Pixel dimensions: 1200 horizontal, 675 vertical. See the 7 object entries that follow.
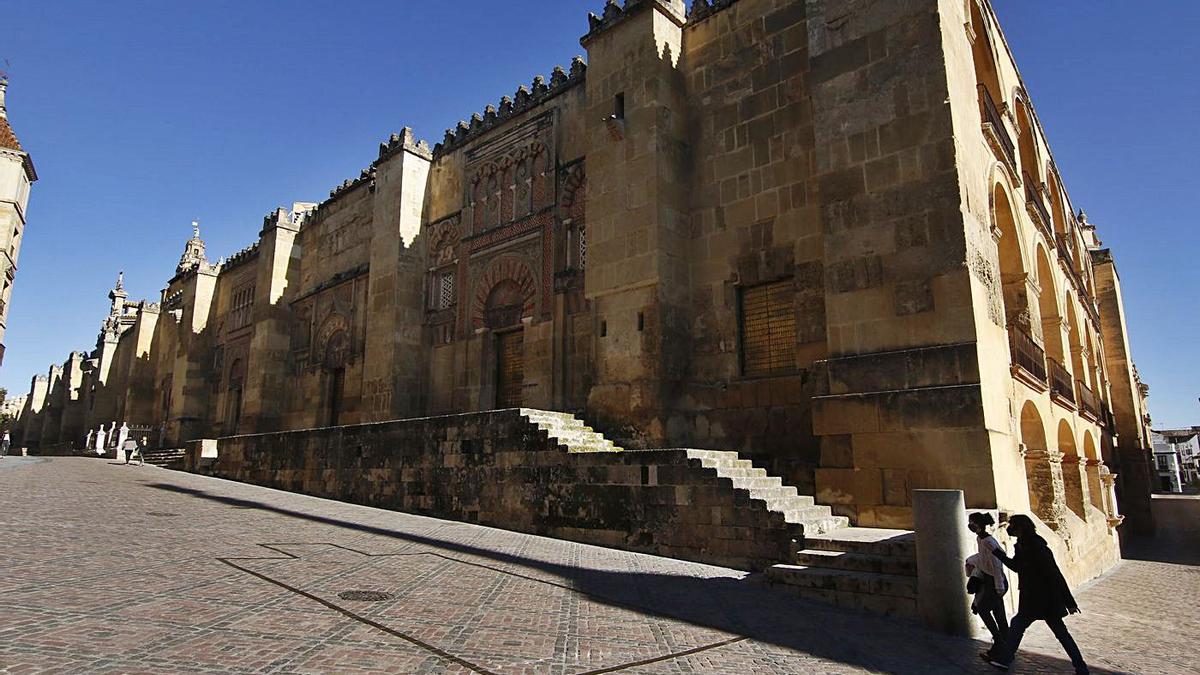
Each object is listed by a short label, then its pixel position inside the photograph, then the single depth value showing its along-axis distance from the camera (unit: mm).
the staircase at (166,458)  23672
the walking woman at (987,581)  5223
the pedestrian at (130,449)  25891
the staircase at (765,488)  7680
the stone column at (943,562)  5691
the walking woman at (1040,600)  4957
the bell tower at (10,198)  23875
